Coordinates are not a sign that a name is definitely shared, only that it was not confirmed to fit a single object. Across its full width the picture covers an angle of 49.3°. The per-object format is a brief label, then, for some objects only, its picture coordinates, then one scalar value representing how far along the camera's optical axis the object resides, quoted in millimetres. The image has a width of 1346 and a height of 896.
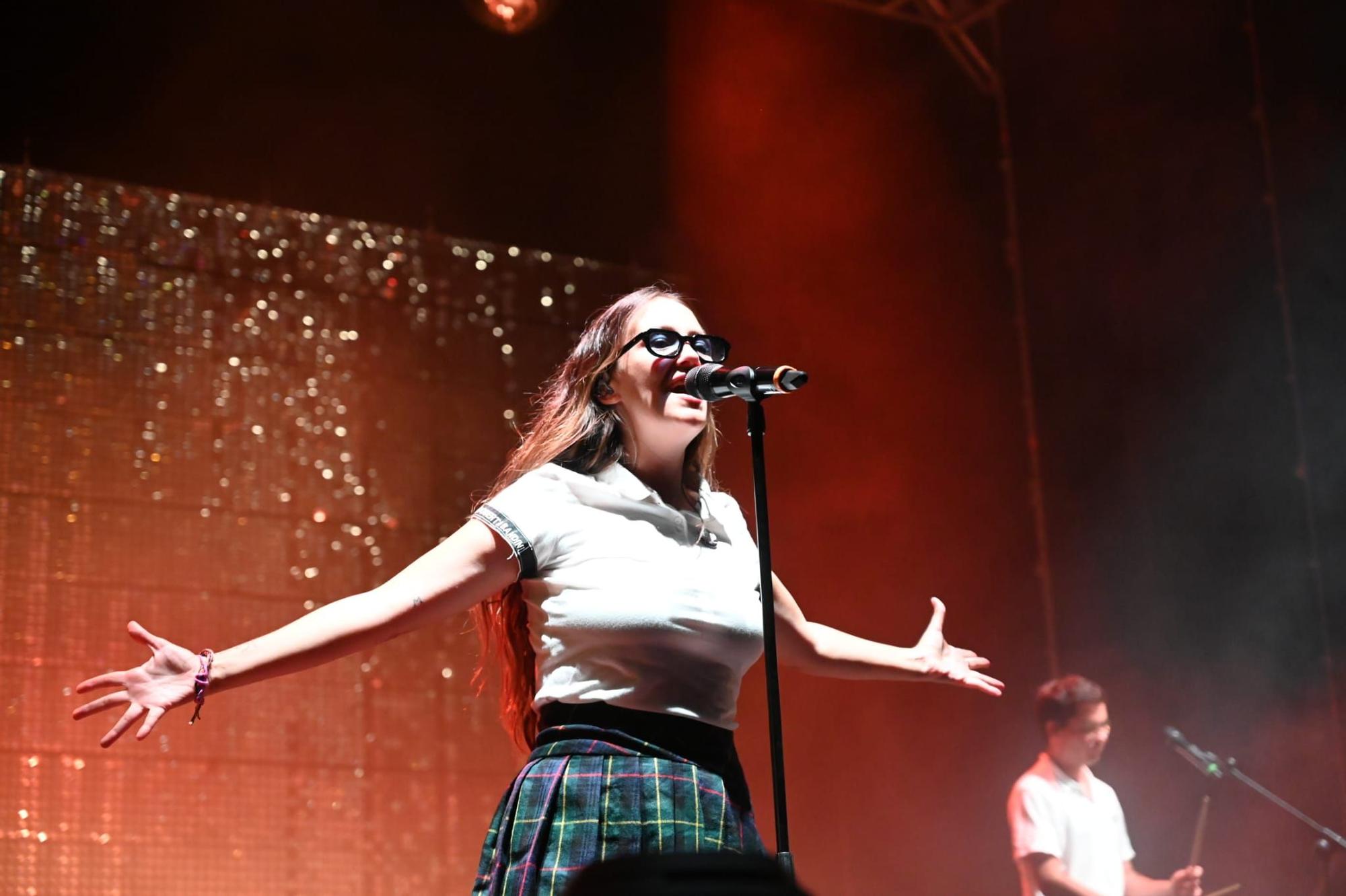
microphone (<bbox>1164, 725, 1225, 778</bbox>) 4375
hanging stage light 4906
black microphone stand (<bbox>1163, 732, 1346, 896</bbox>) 4250
